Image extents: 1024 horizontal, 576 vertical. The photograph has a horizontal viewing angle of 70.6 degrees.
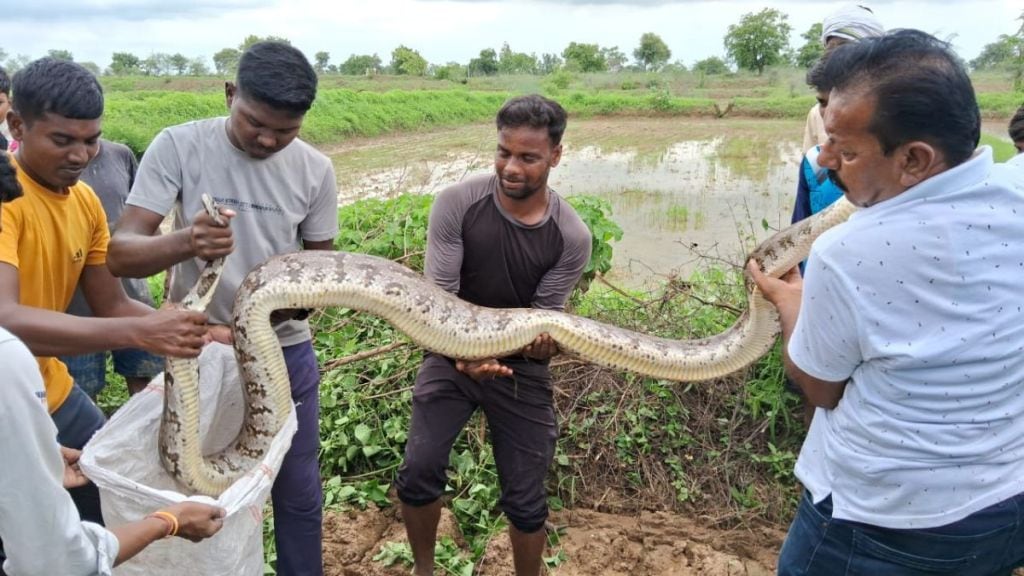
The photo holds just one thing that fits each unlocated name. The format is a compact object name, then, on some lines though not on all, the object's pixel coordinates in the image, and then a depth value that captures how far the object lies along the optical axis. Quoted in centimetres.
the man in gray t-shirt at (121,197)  463
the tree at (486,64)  7231
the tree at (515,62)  7425
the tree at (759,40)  5531
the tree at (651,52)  8006
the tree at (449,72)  5299
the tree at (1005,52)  2440
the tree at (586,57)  7144
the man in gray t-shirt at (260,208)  276
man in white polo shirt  185
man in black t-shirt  343
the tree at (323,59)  8294
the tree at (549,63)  7231
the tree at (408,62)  6044
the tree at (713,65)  6699
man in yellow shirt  243
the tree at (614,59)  7725
